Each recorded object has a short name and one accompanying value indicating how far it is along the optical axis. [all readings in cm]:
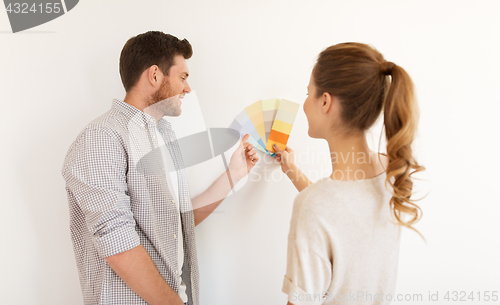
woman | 72
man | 91
